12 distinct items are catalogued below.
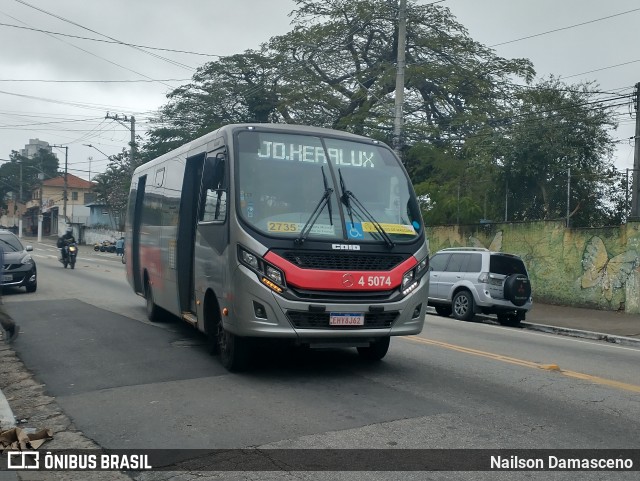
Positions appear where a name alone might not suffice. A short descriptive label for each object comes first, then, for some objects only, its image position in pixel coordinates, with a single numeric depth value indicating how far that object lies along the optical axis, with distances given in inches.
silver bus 299.1
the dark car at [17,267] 706.8
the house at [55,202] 3521.2
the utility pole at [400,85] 871.1
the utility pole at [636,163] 770.2
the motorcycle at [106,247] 2206.0
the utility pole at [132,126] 1881.2
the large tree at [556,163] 882.1
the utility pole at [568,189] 824.3
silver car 670.5
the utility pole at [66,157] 2669.8
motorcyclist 1152.2
